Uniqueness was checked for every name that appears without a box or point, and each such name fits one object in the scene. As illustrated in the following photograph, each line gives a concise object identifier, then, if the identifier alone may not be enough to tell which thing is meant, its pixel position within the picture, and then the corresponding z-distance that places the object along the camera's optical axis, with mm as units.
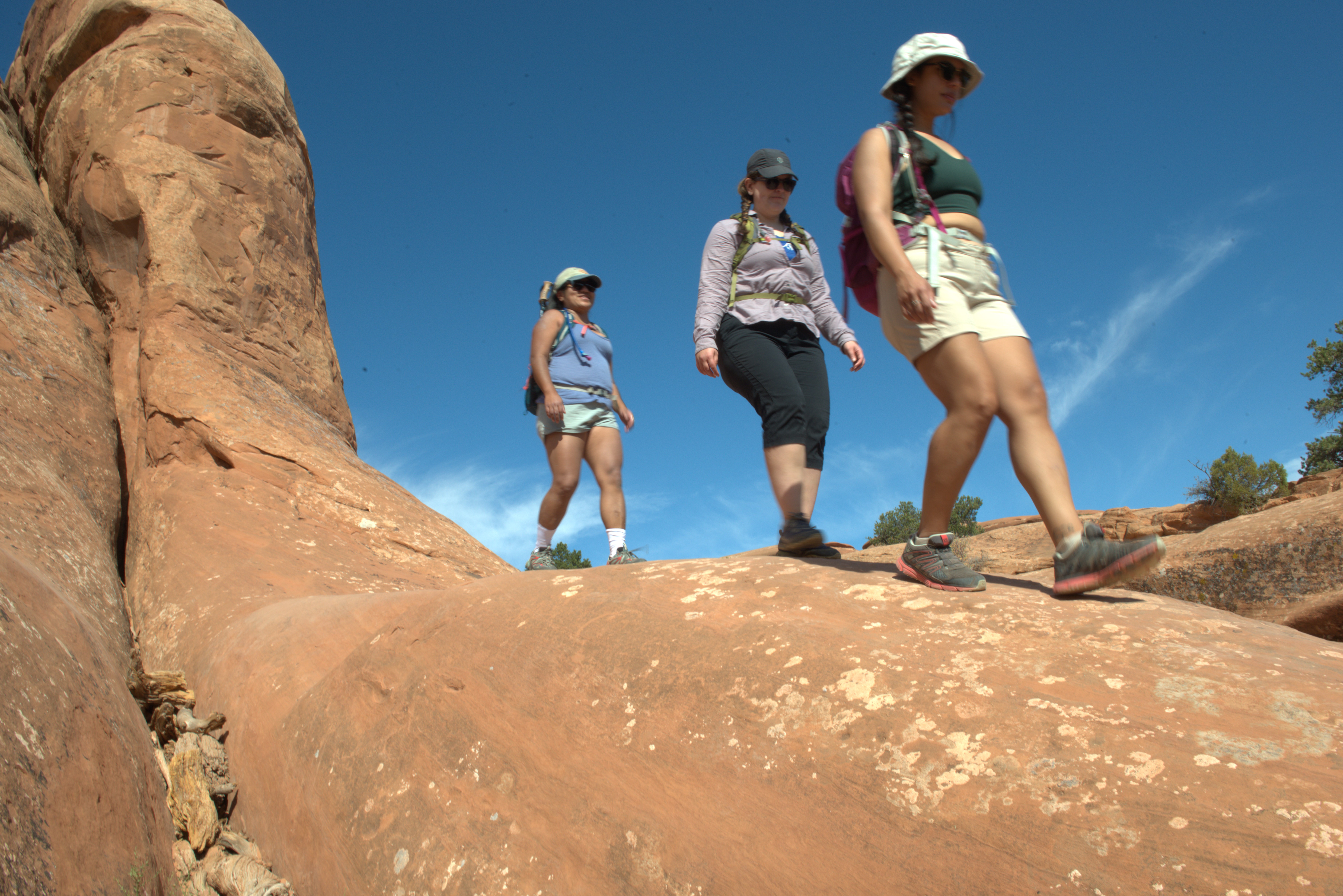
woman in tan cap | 4852
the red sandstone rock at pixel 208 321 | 4570
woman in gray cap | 3215
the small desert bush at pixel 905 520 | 28625
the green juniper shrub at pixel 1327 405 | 20281
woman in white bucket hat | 2428
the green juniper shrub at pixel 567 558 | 26656
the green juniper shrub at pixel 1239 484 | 13672
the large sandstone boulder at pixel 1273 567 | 5008
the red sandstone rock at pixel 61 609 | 1928
